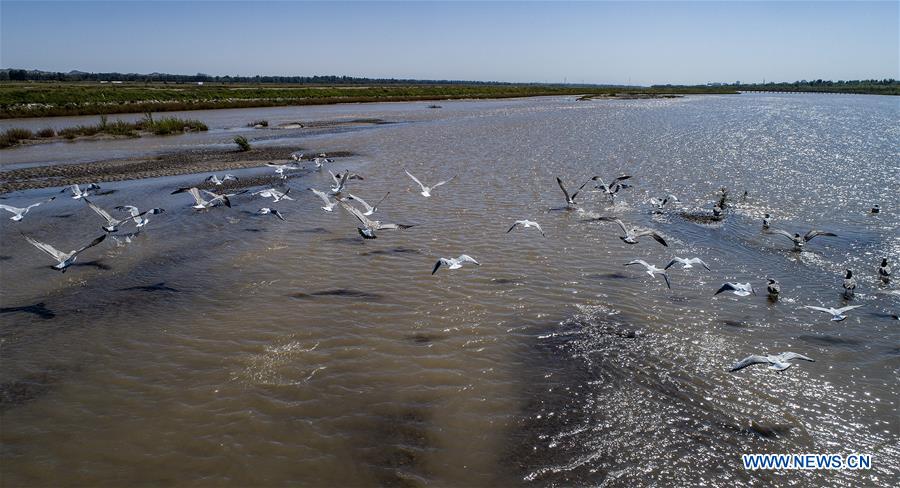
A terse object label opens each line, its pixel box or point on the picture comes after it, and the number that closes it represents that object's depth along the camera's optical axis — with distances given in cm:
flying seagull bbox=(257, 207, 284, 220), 1146
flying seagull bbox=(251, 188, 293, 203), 1293
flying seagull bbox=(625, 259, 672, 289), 784
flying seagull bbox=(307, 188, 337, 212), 1195
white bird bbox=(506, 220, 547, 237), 971
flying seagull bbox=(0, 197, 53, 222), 1085
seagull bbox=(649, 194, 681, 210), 1180
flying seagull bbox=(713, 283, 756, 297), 685
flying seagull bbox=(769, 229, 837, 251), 932
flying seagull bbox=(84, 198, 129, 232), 1018
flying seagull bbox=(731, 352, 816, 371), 516
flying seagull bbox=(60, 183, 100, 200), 1293
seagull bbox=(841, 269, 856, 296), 758
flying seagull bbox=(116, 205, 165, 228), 1056
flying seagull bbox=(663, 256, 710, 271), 800
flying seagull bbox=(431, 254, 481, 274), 790
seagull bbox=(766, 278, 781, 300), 754
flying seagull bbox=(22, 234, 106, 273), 826
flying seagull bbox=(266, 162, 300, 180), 1598
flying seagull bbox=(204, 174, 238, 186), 1456
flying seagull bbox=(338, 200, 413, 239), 955
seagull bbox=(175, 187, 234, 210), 1214
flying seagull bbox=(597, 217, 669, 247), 911
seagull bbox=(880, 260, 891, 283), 815
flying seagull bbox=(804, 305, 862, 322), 655
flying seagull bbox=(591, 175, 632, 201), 1266
